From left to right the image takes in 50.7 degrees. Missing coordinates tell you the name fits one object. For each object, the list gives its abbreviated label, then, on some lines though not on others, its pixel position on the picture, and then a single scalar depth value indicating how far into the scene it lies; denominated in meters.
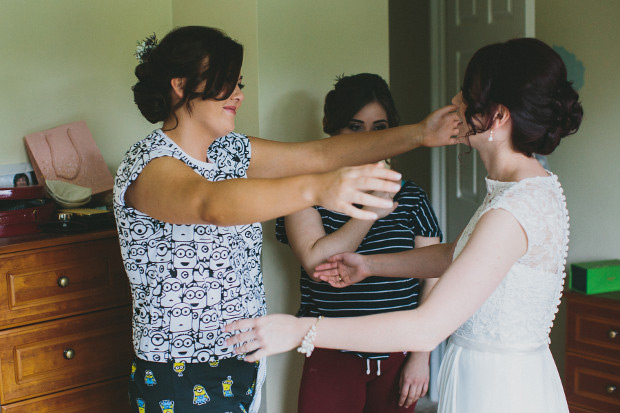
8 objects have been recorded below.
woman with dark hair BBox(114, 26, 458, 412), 1.56
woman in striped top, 1.94
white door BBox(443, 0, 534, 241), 2.82
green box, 2.79
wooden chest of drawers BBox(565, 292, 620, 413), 2.71
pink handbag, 2.55
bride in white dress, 1.27
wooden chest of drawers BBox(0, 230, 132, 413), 2.11
